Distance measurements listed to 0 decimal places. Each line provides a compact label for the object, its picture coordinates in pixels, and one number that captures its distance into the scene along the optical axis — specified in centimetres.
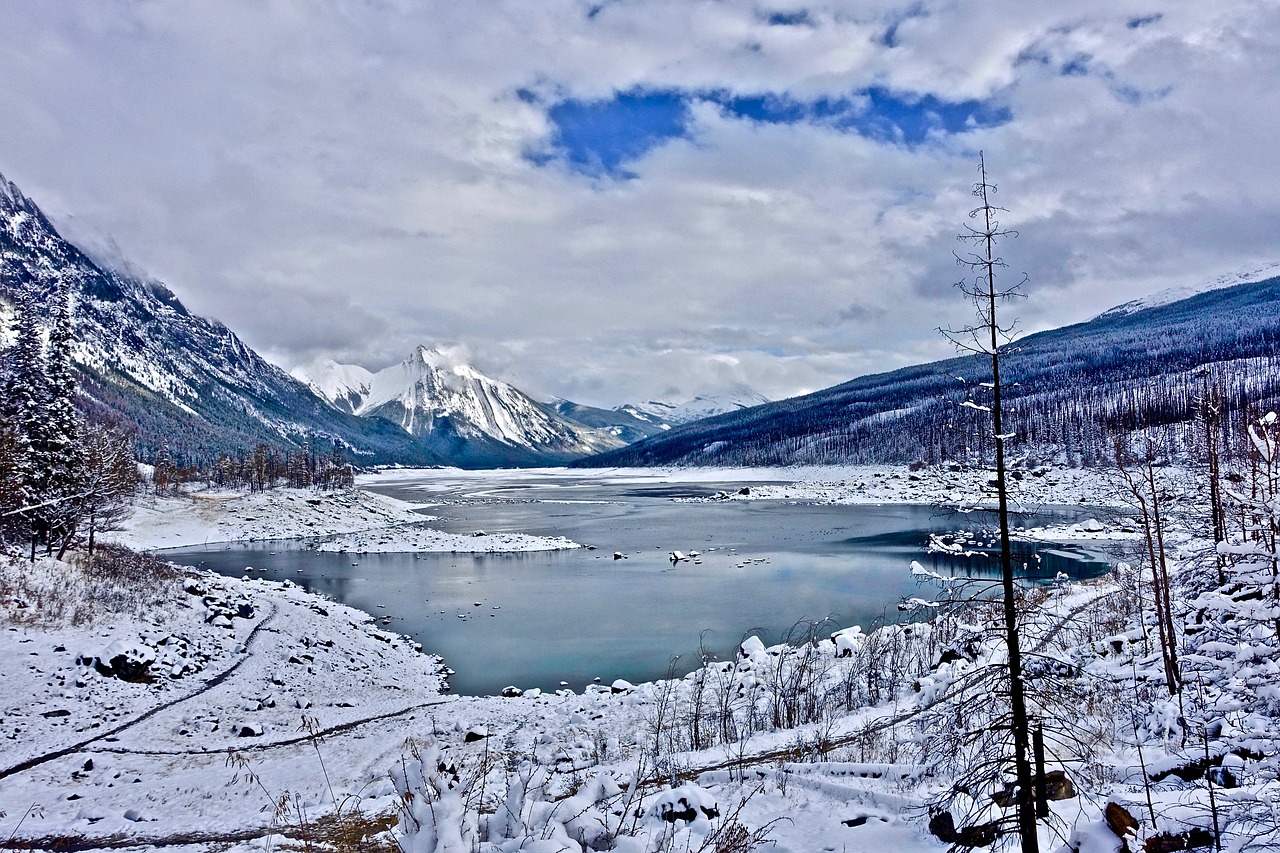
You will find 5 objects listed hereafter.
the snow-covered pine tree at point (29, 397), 2471
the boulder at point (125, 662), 1636
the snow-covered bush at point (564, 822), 442
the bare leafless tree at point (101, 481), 2773
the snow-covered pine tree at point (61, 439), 2566
